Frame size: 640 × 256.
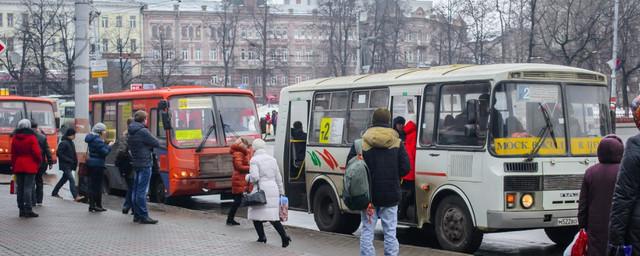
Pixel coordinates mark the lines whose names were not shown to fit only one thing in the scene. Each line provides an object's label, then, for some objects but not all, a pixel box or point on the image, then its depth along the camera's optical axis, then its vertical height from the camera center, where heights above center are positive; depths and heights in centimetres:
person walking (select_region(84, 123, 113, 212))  1631 -74
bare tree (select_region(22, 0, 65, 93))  6318 +631
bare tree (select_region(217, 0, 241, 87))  8566 +1049
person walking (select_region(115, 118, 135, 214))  1625 -79
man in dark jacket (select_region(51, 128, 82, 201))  1839 -62
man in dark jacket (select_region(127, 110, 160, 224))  1406 -57
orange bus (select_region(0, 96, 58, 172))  3050 +20
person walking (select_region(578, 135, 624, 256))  698 -58
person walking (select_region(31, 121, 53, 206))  1717 -94
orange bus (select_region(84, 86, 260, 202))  1862 -22
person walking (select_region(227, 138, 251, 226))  1398 -67
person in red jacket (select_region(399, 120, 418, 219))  1301 -80
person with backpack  965 -58
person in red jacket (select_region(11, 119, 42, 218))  1484 -59
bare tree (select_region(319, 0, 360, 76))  7269 +818
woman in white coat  1188 -81
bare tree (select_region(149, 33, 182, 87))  7475 +508
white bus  1158 -29
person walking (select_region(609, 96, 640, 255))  607 -56
